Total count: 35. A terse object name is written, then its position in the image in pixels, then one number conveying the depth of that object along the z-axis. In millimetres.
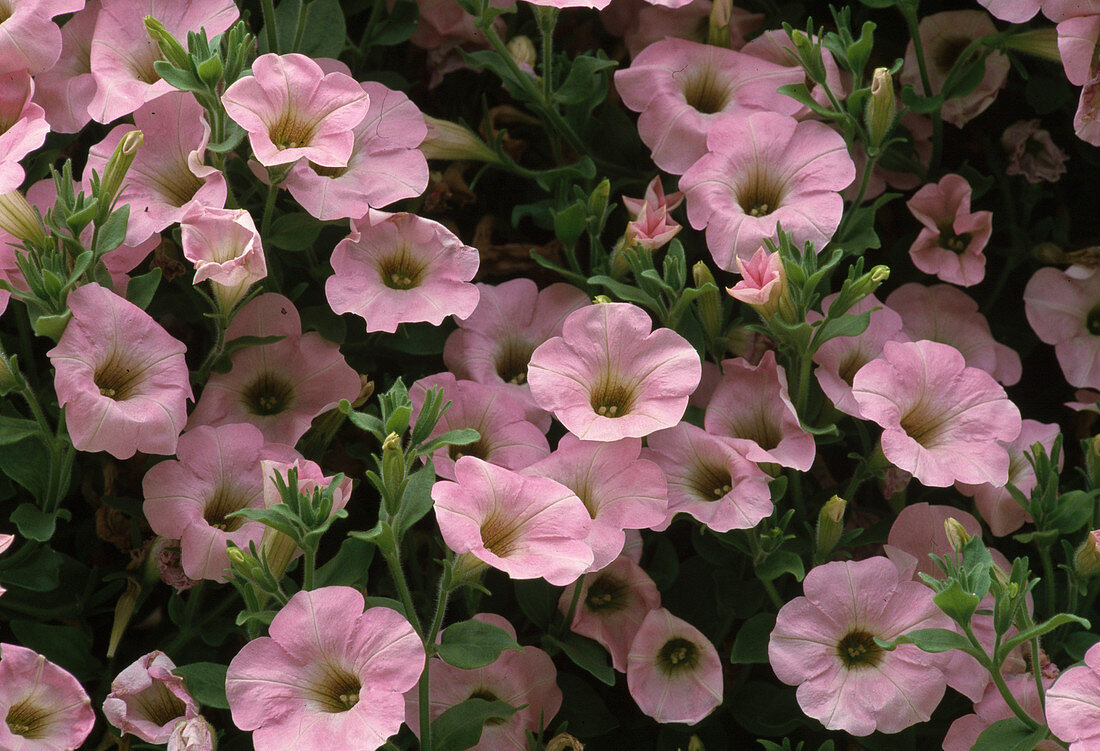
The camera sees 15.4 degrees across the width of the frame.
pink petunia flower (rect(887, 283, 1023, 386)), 1508
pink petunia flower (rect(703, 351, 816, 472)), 1448
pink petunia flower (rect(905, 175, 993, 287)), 1507
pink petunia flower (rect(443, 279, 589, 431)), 1480
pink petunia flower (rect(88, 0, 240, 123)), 1439
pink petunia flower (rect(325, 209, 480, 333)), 1437
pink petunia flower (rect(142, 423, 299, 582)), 1407
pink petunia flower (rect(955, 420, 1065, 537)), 1456
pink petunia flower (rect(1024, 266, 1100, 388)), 1508
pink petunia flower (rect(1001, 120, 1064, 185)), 1536
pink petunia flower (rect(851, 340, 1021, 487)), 1429
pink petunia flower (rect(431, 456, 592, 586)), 1372
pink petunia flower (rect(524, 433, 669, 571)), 1412
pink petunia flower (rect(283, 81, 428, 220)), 1434
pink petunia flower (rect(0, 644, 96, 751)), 1380
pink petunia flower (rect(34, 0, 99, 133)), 1455
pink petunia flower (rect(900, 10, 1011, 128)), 1524
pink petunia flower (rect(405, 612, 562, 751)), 1422
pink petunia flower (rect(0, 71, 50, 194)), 1408
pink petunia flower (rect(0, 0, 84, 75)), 1433
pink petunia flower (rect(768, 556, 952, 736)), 1412
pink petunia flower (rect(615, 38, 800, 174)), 1487
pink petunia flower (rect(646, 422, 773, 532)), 1416
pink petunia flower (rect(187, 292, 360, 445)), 1450
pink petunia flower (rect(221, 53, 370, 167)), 1412
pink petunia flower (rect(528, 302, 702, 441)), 1419
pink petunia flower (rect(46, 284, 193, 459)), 1390
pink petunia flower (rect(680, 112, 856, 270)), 1456
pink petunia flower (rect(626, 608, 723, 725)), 1431
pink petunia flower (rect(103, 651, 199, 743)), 1393
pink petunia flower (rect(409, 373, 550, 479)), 1437
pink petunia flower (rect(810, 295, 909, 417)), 1448
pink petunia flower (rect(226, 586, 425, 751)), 1363
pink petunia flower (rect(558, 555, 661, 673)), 1442
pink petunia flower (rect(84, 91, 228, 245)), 1438
